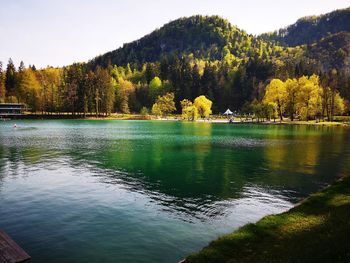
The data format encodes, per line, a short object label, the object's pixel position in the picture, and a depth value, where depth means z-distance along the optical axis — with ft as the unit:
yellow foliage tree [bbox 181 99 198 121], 607.78
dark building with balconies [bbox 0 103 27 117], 622.54
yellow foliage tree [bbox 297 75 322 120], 466.00
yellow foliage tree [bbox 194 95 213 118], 614.95
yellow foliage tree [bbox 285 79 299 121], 484.74
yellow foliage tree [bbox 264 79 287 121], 495.00
